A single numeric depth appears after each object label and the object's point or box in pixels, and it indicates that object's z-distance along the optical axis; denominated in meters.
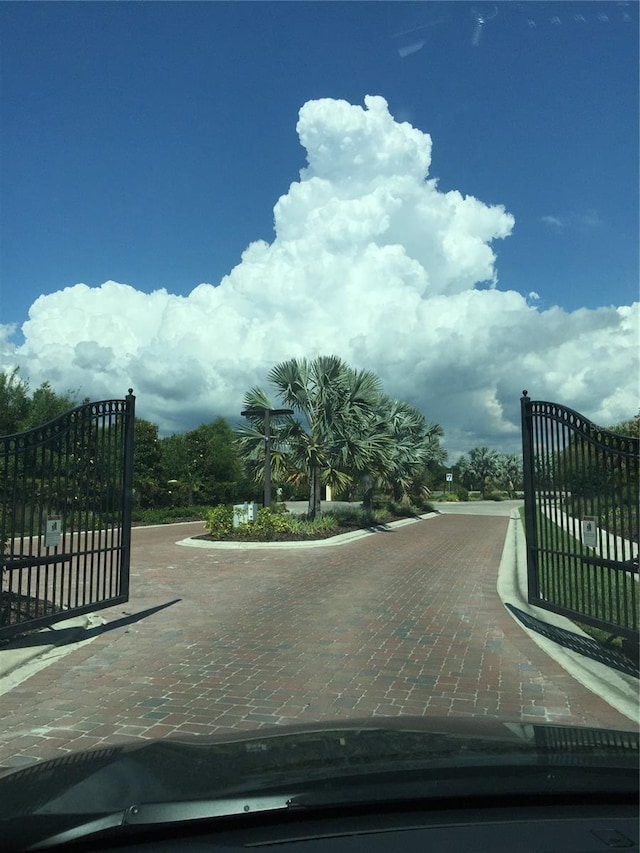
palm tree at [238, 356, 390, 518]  20.98
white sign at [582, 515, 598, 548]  6.75
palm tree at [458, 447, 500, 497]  74.38
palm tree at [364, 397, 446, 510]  33.72
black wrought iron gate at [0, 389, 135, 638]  6.84
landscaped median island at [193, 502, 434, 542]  18.31
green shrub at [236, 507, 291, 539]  18.34
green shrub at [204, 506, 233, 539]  18.78
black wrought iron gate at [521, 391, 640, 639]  6.48
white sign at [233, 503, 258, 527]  18.86
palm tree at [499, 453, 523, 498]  76.19
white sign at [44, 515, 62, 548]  7.06
